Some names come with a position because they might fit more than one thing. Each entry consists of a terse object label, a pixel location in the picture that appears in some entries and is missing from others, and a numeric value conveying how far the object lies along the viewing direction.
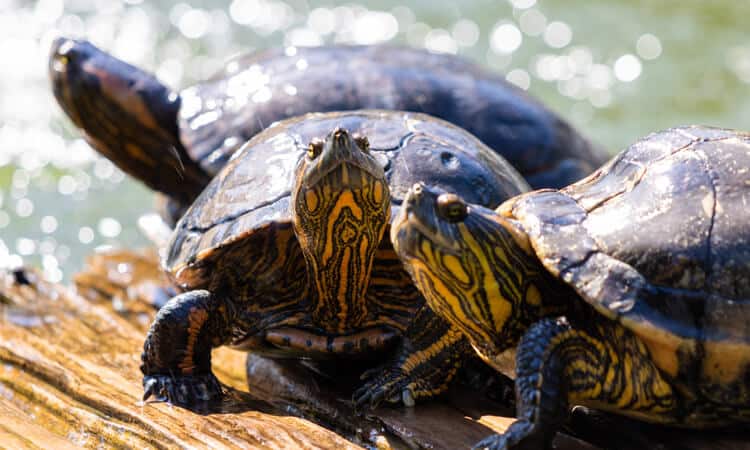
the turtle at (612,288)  4.69
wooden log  5.58
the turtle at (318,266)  5.96
